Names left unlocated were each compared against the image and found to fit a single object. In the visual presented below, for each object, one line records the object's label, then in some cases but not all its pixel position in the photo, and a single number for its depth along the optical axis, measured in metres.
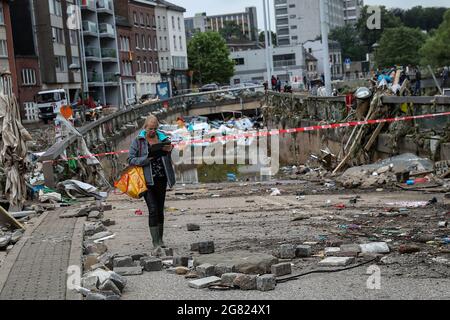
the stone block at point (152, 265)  9.05
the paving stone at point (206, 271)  8.41
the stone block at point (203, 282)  7.92
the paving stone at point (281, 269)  8.16
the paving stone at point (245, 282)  7.70
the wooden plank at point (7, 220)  12.93
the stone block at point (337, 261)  8.53
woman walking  10.53
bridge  18.61
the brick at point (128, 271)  8.82
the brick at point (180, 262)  9.13
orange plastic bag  10.51
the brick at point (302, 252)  9.20
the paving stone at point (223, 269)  8.34
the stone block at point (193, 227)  12.26
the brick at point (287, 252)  9.19
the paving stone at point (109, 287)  7.70
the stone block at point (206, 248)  9.95
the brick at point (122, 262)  9.09
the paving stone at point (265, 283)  7.62
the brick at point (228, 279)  7.88
